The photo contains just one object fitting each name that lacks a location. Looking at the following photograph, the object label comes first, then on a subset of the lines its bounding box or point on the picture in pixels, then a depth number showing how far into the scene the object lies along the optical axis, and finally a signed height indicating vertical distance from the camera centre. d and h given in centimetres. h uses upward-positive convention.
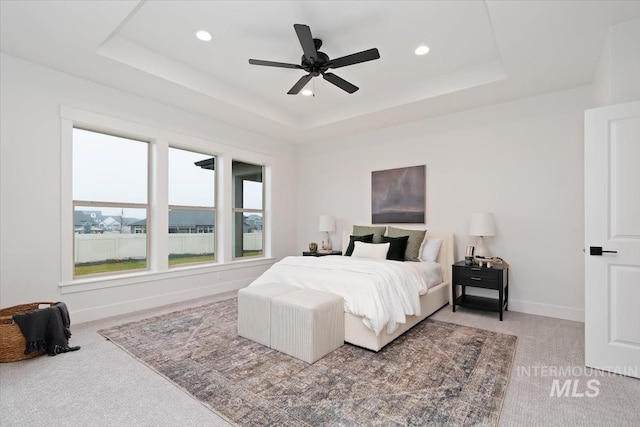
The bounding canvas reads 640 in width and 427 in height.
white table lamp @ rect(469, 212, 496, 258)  402 -15
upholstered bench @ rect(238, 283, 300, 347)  294 -96
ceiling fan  262 +143
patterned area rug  192 -125
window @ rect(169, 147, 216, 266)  473 +8
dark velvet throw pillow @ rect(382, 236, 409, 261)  441 -50
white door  238 -19
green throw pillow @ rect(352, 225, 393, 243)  494 -30
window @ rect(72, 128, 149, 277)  383 +12
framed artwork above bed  495 +29
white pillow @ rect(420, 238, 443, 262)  446 -53
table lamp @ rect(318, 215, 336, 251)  578 -25
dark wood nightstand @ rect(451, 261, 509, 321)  369 -85
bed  284 -79
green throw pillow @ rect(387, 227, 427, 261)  446 -44
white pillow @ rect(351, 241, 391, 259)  438 -54
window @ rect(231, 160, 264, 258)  564 +6
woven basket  261 -110
